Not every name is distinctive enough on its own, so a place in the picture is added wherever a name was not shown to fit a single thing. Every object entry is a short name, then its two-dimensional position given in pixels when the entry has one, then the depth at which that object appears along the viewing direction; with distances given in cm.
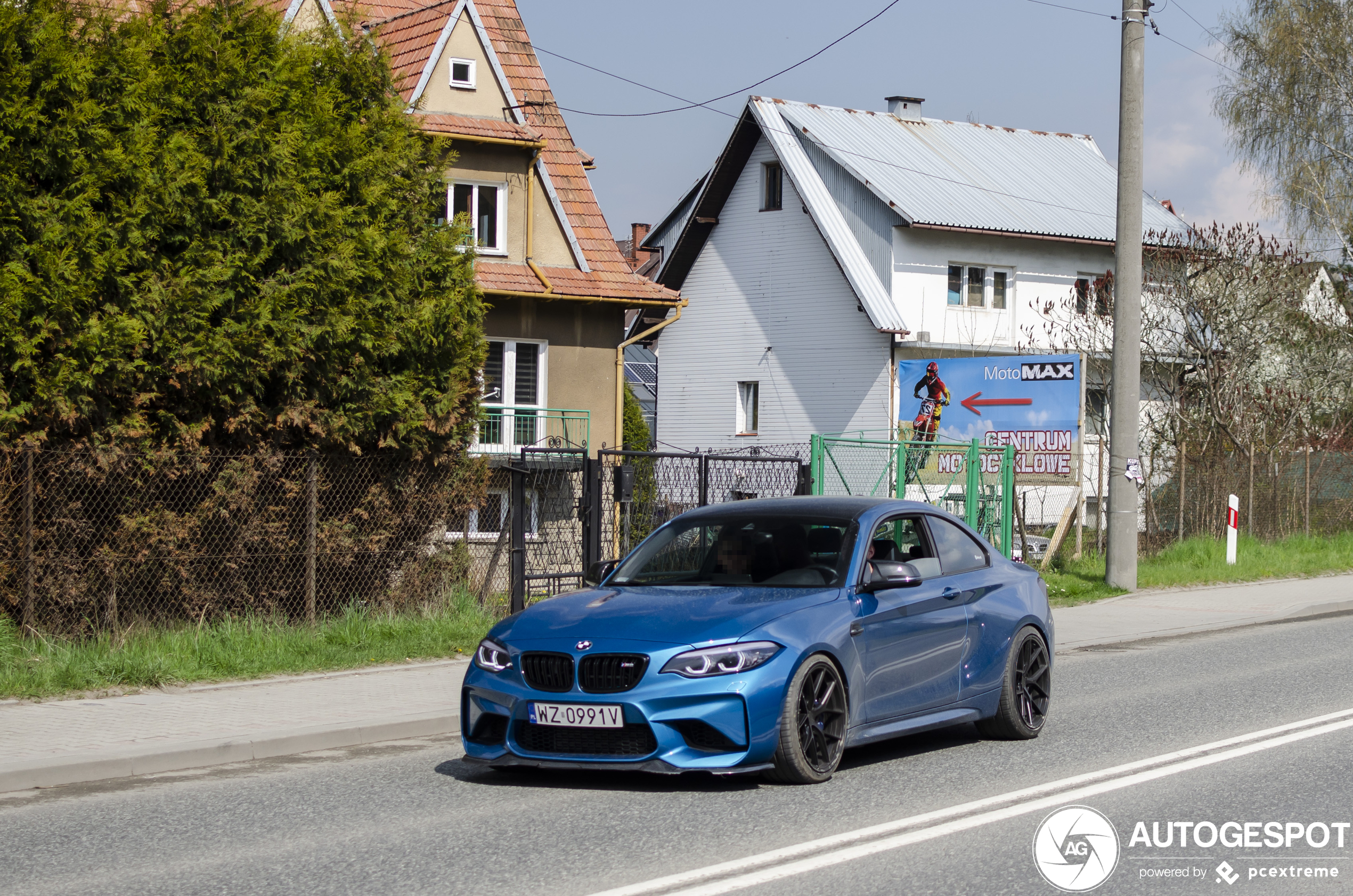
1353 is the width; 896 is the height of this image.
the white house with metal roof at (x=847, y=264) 3538
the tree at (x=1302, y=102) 3662
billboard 2267
